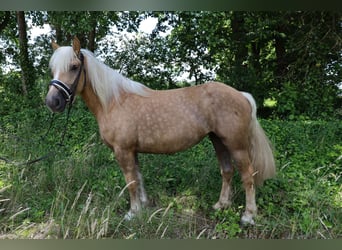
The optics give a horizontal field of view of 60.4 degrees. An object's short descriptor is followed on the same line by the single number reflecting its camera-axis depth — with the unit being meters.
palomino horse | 2.28
